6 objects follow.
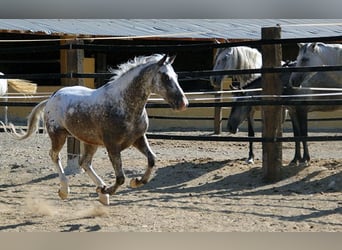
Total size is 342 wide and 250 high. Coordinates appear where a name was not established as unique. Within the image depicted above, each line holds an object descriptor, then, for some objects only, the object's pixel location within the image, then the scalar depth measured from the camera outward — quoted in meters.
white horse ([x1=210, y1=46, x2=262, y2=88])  18.73
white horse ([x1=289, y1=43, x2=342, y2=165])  16.66
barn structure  30.37
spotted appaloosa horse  10.87
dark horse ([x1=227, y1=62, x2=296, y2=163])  18.22
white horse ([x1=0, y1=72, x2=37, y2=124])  18.66
